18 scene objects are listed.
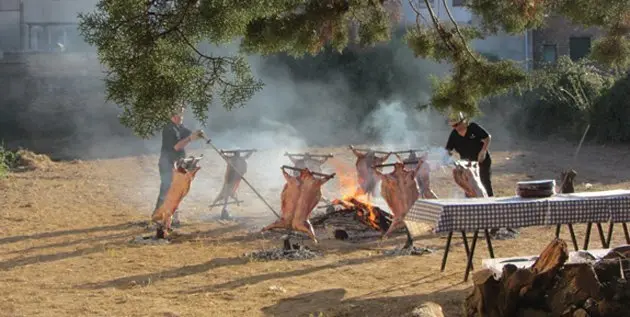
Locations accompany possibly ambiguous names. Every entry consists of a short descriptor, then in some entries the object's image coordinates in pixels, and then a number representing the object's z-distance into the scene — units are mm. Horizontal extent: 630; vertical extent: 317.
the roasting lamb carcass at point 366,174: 13781
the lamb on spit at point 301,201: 11328
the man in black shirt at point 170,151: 14188
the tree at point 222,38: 6496
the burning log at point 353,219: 12562
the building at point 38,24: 33594
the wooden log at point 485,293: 7109
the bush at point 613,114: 24828
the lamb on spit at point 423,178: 13227
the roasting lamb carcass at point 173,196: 12531
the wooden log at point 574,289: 6668
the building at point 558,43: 33188
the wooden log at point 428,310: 7234
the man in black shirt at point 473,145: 12977
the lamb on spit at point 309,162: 13766
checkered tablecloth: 8383
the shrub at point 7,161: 20869
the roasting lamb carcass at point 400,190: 11492
